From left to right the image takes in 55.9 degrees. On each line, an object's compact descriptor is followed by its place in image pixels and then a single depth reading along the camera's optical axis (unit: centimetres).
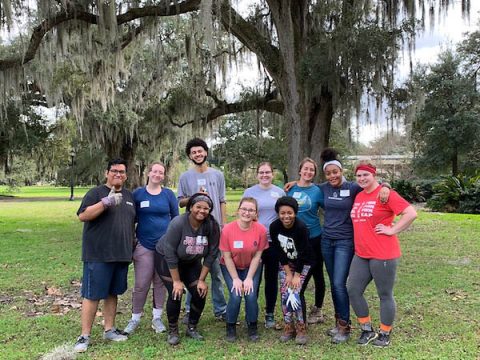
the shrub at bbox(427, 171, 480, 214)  1486
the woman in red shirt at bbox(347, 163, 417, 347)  343
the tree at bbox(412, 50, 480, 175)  1861
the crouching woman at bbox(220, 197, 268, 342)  367
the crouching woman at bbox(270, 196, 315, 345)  362
